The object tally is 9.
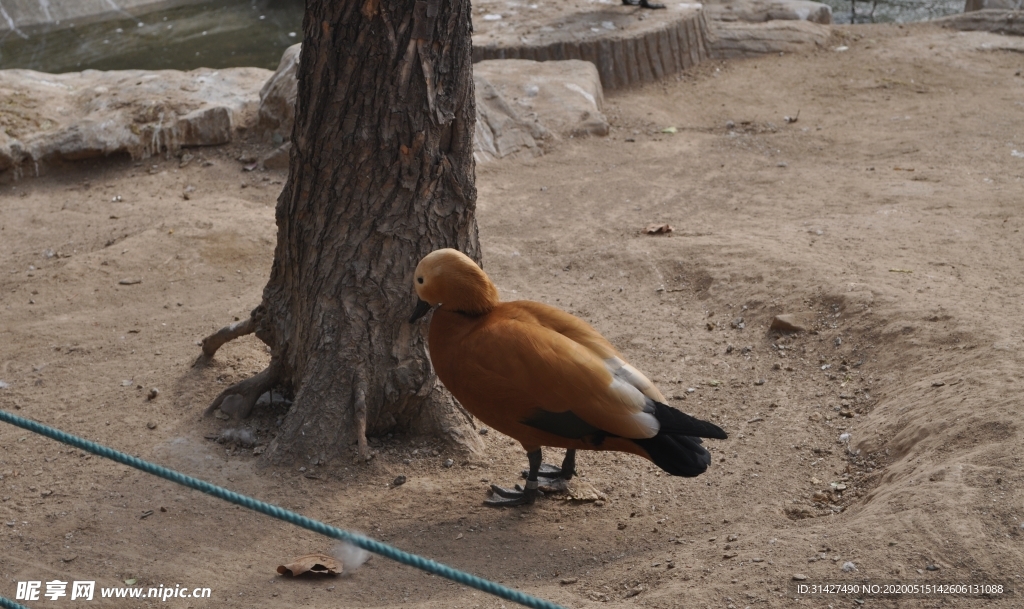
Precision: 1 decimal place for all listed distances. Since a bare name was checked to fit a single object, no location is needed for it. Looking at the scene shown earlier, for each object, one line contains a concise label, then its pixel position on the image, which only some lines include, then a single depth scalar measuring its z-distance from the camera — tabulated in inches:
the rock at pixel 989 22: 402.6
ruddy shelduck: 125.6
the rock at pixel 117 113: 282.2
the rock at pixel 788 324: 184.4
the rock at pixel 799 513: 132.1
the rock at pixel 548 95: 309.7
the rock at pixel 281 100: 284.8
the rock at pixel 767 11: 432.8
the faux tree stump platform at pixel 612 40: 365.7
